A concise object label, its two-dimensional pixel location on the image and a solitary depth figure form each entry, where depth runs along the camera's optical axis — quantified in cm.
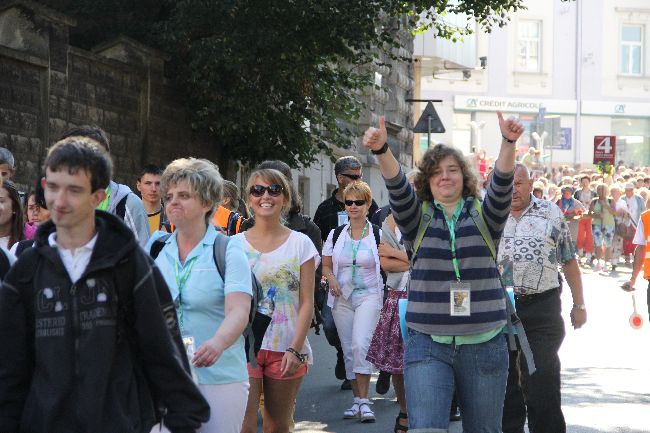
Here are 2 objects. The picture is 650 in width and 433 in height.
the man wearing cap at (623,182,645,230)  2952
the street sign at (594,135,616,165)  3919
